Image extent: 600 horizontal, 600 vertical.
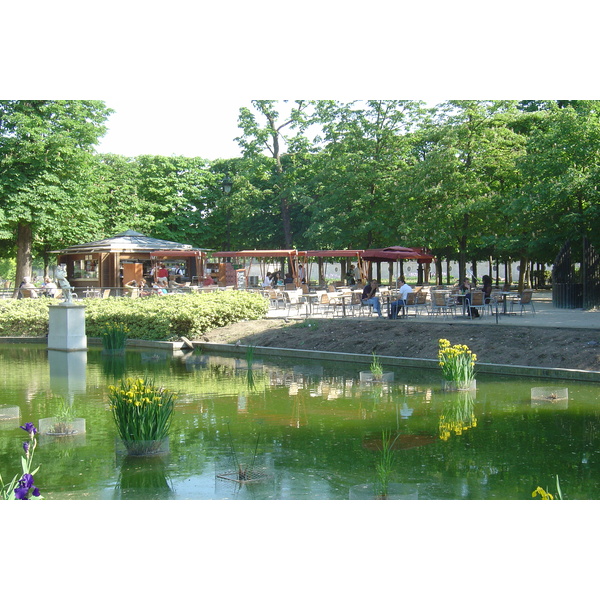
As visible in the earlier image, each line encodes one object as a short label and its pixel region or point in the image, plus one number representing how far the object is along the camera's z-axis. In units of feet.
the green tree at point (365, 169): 119.24
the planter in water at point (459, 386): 38.58
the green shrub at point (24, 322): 72.29
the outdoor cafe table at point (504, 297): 62.94
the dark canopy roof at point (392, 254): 102.32
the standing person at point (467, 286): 65.67
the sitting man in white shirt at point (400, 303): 64.18
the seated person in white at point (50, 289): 102.99
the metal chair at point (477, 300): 60.80
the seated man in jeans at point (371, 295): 67.71
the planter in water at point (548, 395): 36.04
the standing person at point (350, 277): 120.61
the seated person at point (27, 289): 97.76
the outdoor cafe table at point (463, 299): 63.16
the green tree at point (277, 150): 142.41
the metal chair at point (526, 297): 63.68
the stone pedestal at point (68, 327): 60.13
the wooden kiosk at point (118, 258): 115.14
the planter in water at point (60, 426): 29.71
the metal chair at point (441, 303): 62.34
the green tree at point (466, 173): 100.58
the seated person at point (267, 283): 113.05
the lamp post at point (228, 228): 160.49
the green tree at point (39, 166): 110.01
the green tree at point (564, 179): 72.69
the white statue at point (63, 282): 59.21
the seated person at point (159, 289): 98.37
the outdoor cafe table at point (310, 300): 74.53
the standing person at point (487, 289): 63.72
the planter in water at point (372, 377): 42.70
